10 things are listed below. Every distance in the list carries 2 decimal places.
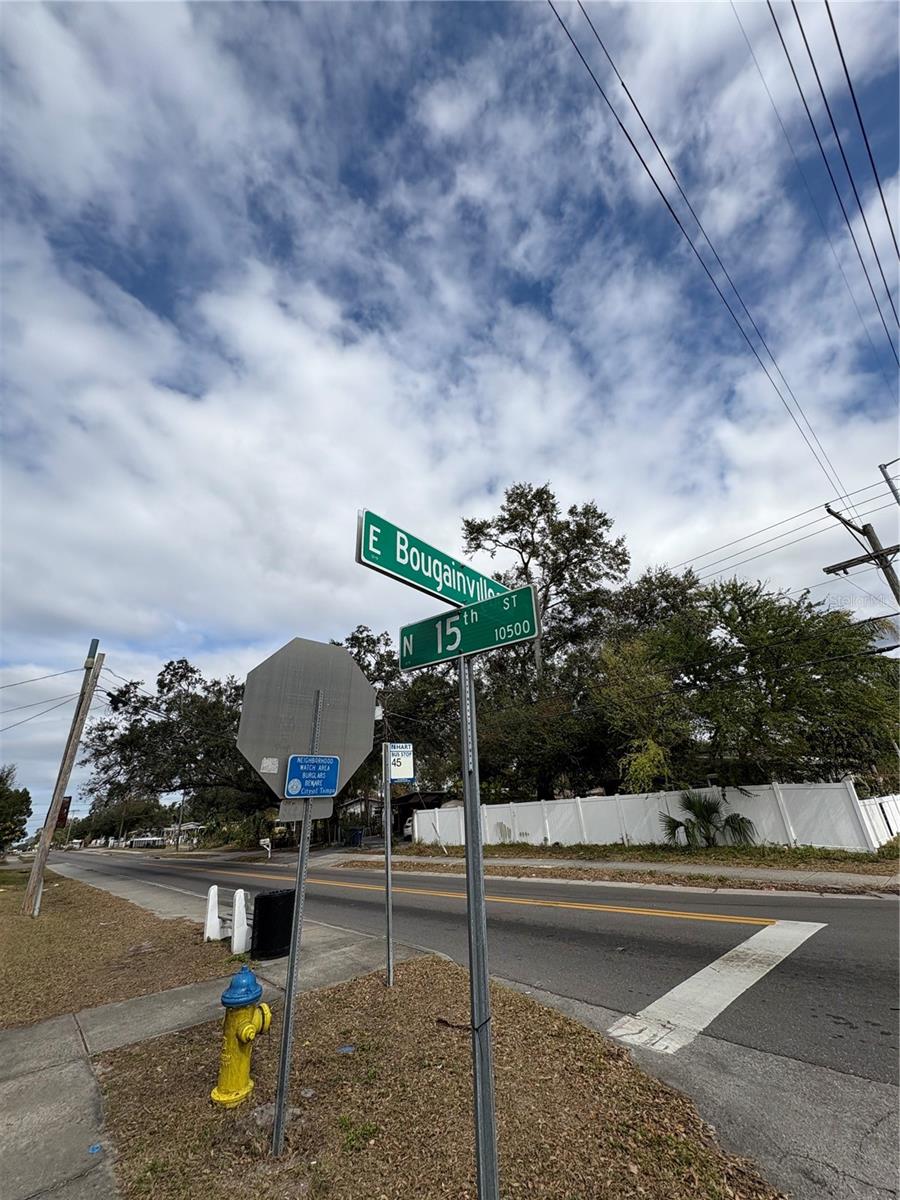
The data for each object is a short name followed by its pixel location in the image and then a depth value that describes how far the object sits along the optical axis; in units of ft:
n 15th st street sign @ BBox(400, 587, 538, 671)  8.83
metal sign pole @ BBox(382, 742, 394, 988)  18.85
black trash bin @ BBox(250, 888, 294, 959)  23.54
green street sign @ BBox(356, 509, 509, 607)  8.73
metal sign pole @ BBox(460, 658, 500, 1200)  6.73
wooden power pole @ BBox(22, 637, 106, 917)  46.32
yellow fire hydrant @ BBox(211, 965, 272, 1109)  11.24
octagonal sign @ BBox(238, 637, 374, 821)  10.52
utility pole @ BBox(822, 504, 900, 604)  41.96
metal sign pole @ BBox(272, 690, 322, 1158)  9.75
